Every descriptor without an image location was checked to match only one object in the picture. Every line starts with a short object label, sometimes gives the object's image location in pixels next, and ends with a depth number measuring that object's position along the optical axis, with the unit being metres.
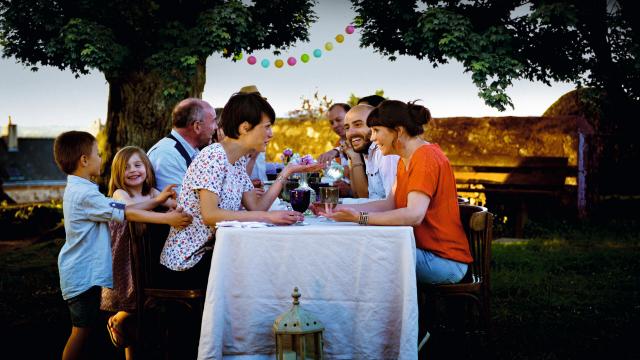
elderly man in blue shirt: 4.57
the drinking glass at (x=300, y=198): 3.47
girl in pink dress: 3.85
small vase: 4.11
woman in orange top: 3.28
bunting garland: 11.80
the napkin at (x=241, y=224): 3.09
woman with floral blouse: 3.31
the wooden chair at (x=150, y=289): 3.49
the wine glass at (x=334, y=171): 5.40
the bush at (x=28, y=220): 11.48
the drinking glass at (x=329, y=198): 3.42
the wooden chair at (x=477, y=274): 3.49
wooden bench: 10.11
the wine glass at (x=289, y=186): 3.90
